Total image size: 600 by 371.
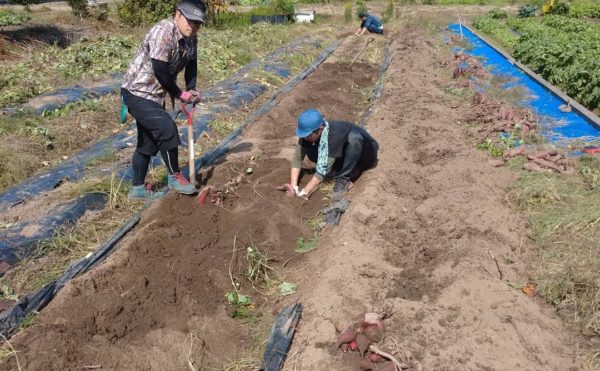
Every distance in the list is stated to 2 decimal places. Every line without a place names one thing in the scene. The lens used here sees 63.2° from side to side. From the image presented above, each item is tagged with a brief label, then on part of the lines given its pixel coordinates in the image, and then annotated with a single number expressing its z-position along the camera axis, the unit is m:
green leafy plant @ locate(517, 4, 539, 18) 23.20
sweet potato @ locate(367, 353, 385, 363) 2.87
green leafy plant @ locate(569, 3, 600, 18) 22.09
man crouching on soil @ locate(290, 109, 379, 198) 4.61
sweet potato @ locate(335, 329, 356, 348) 2.97
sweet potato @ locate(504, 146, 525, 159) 5.95
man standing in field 4.21
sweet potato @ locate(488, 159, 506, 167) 5.78
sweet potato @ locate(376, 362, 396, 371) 2.76
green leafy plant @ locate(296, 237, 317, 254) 4.30
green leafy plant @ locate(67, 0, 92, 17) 17.41
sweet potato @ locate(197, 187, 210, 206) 4.79
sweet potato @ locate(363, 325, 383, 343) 2.99
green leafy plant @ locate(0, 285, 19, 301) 3.66
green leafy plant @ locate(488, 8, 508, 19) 21.91
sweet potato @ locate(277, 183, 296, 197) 5.01
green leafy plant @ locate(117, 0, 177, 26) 16.19
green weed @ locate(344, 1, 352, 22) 20.47
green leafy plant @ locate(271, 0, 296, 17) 19.64
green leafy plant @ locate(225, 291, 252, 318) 3.62
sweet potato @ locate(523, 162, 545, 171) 5.48
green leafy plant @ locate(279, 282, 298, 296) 3.83
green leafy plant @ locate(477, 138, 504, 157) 6.16
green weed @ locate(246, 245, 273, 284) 3.97
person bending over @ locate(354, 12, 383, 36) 16.19
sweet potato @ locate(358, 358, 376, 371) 2.82
